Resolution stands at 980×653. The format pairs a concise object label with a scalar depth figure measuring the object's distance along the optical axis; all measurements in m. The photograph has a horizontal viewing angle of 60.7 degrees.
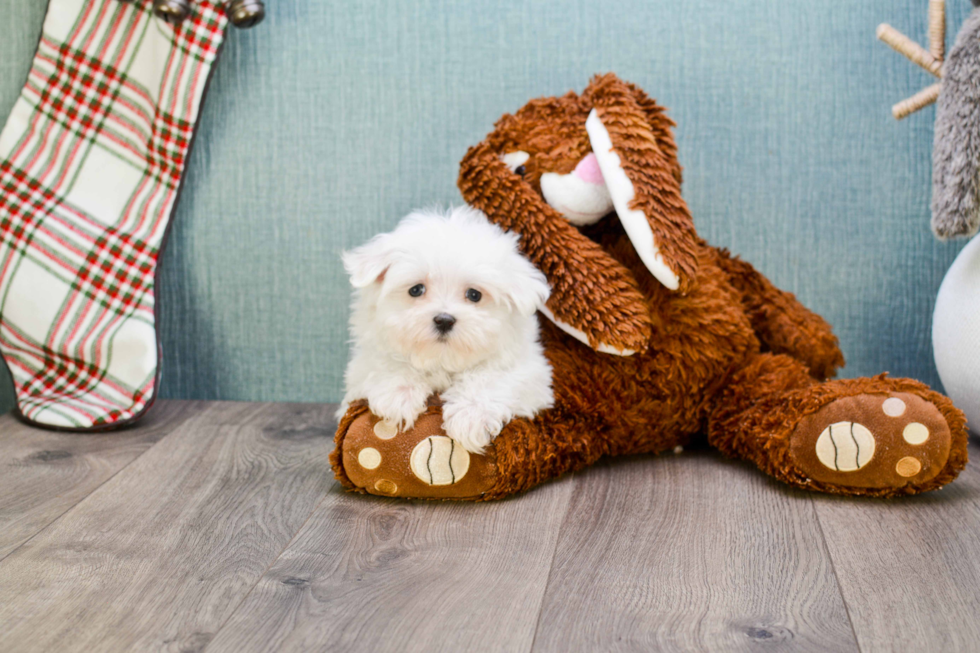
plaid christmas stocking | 1.35
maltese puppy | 0.97
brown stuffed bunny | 0.99
